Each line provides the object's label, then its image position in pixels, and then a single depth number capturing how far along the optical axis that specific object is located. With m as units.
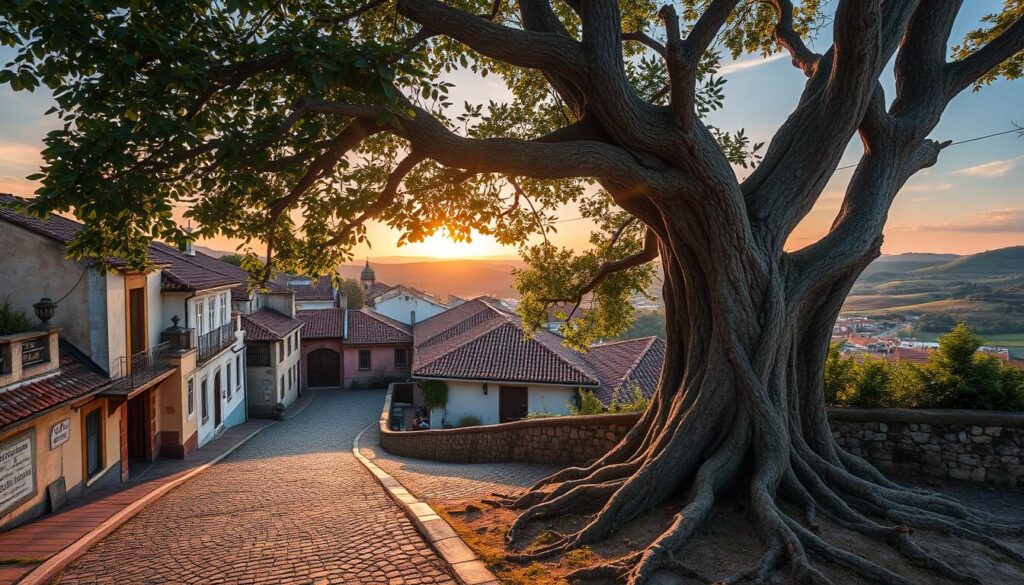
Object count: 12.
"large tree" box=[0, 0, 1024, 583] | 4.34
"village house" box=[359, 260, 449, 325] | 41.88
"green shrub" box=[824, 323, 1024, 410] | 7.60
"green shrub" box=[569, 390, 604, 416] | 14.52
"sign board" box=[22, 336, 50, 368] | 9.91
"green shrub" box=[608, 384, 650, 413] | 11.27
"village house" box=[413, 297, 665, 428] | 20.28
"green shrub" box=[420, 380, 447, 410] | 21.61
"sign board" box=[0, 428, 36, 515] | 8.55
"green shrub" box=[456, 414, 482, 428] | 21.16
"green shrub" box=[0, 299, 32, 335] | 10.59
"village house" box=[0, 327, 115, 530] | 8.80
